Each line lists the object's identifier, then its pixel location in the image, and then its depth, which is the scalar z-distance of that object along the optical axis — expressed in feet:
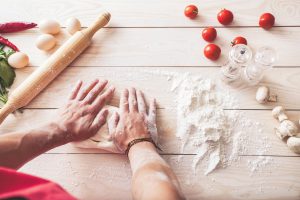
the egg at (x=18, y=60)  3.87
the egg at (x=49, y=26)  4.00
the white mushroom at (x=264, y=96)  3.77
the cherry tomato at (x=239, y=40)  3.96
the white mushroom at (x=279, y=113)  3.73
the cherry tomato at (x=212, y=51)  3.89
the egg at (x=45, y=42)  3.92
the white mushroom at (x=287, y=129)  3.62
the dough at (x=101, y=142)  3.65
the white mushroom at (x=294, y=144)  3.59
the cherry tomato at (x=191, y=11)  4.02
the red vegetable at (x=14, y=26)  4.05
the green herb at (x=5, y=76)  3.87
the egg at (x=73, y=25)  4.00
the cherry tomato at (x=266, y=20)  3.97
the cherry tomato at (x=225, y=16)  4.01
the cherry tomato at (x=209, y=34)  3.98
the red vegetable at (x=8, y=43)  4.04
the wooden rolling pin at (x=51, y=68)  3.73
